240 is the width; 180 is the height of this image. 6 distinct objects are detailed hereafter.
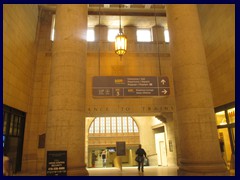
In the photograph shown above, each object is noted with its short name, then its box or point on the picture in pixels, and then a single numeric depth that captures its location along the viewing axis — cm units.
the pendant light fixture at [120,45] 1028
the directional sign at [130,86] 1096
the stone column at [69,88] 746
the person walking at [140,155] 1162
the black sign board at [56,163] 680
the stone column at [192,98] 779
